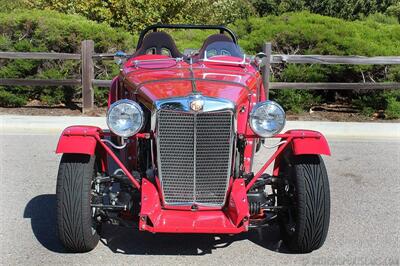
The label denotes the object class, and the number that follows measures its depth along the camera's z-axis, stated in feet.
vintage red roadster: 14.53
